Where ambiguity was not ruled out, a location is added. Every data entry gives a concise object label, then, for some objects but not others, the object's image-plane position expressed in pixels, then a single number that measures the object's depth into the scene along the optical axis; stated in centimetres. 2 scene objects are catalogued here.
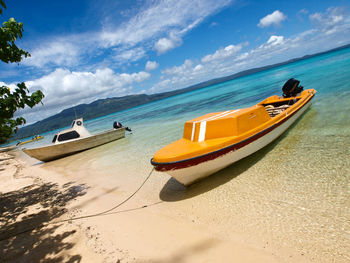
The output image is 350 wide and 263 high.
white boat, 1430
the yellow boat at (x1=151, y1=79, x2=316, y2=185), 473
